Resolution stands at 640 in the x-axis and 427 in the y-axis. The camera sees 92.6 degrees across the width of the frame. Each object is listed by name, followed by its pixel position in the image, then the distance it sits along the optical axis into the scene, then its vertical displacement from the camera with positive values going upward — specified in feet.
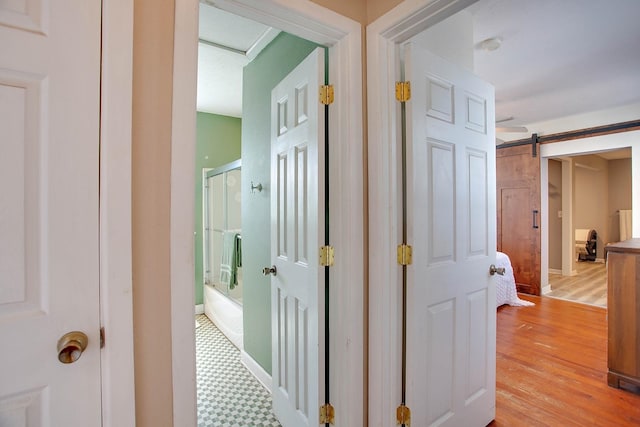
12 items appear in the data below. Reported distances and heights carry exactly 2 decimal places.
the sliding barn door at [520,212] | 14.67 +0.06
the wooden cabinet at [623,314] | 6.79 -2.29
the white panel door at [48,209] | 2.35 +0.04
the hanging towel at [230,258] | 10.40 -1.58
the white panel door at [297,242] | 4.55 -0.49
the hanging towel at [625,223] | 21.45 -0.70
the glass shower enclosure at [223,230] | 10.59 -0.64
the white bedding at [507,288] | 12.67 -3.20
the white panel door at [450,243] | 4.44 -0.49
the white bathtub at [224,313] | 9.65 -3.52
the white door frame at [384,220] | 4.27 -0.09
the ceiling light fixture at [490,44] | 8.06 +4.58
